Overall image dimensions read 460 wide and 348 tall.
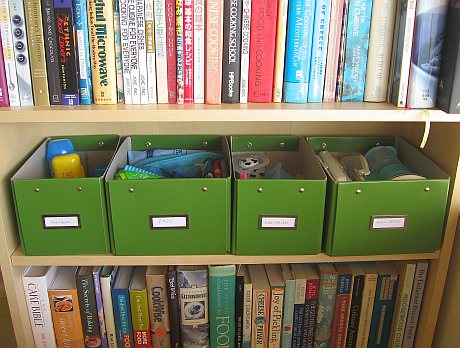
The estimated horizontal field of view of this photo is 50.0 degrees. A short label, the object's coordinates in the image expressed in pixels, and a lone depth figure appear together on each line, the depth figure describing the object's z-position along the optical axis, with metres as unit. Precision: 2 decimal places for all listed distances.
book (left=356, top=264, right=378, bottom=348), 1.24
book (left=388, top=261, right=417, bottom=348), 1.23
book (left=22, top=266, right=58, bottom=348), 1.20
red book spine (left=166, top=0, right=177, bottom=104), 0.99
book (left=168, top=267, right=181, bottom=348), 1.21
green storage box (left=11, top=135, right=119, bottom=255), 1.07
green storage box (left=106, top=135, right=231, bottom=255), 1.08
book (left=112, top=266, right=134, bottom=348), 1.22
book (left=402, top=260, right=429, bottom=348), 1.23
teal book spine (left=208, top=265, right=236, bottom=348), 1.19
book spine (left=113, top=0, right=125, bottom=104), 0.99
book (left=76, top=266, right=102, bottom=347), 1.20
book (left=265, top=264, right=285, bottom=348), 1.23
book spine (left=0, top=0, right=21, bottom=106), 0.97
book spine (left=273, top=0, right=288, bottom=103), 0.99
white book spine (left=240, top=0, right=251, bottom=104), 0.99
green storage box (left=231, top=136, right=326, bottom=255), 1.08
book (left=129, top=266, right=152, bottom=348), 1.22
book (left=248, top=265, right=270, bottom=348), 1.23
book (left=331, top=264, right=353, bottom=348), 1.24
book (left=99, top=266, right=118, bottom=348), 1.21
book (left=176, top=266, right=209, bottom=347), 1.20
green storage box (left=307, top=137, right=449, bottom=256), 1.08
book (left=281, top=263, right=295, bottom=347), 1.23
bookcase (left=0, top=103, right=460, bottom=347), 1.00
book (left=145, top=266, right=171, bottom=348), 1.21
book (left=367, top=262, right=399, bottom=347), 1.25
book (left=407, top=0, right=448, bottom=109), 0.96
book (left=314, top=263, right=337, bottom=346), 1.23
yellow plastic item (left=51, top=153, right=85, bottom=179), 1.20
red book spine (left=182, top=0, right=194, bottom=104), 0.99
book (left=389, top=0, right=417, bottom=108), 0.97
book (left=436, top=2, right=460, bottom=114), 0.95
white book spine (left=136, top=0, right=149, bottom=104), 0.99
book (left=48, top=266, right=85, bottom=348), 1.21
